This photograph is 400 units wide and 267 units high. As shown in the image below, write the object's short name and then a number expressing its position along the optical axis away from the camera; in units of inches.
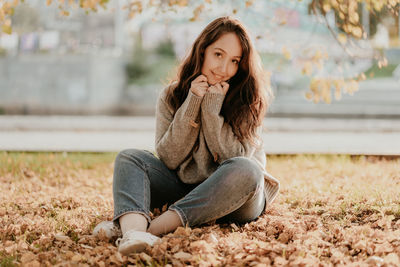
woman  103.1
